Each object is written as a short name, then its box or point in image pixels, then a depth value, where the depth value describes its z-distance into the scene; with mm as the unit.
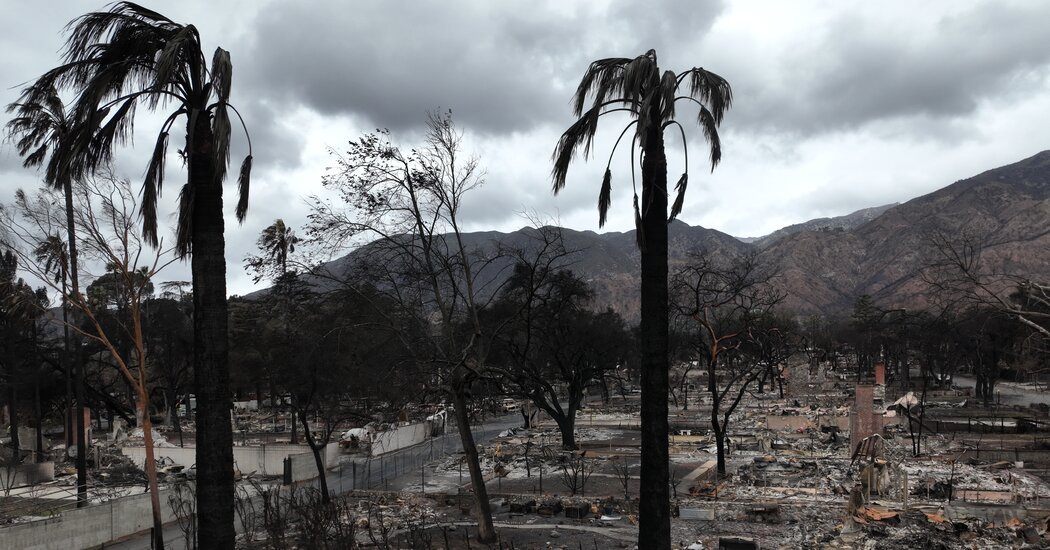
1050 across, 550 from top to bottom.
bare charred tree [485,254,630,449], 29031
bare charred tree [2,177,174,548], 15273
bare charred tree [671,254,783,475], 23250
